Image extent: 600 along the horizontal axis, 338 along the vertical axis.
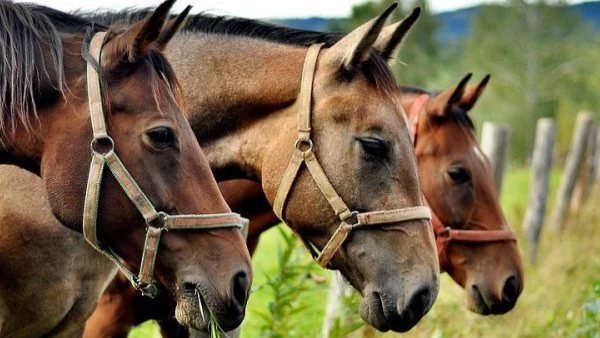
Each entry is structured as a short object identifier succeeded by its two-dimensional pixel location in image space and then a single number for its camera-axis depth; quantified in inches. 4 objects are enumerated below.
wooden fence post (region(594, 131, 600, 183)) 616.0
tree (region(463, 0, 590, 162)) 1691.7
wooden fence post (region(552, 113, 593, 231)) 478.9
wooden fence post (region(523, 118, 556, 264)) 420.2
